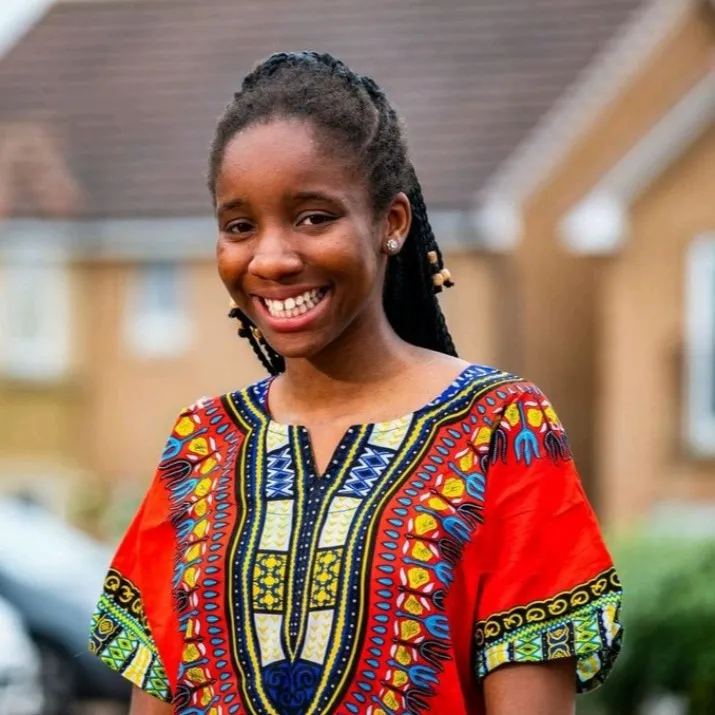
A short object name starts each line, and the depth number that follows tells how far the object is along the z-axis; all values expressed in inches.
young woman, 129.4
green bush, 446.6
